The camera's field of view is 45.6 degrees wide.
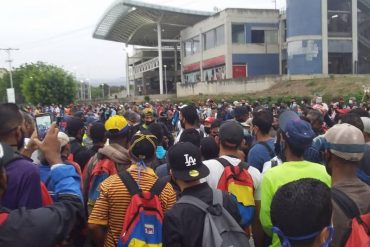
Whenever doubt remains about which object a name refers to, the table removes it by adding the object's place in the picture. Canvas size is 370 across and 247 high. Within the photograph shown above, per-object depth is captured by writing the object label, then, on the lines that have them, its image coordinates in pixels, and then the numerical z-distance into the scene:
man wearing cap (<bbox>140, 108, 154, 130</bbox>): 8.88
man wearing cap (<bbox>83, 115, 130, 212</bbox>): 4.20
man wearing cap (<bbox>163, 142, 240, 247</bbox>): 2.88
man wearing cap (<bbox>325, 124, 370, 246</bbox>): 2.95
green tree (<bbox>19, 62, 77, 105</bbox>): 53.09
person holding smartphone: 2.14
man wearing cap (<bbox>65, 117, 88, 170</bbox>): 5.45
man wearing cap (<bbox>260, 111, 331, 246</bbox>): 3.28
